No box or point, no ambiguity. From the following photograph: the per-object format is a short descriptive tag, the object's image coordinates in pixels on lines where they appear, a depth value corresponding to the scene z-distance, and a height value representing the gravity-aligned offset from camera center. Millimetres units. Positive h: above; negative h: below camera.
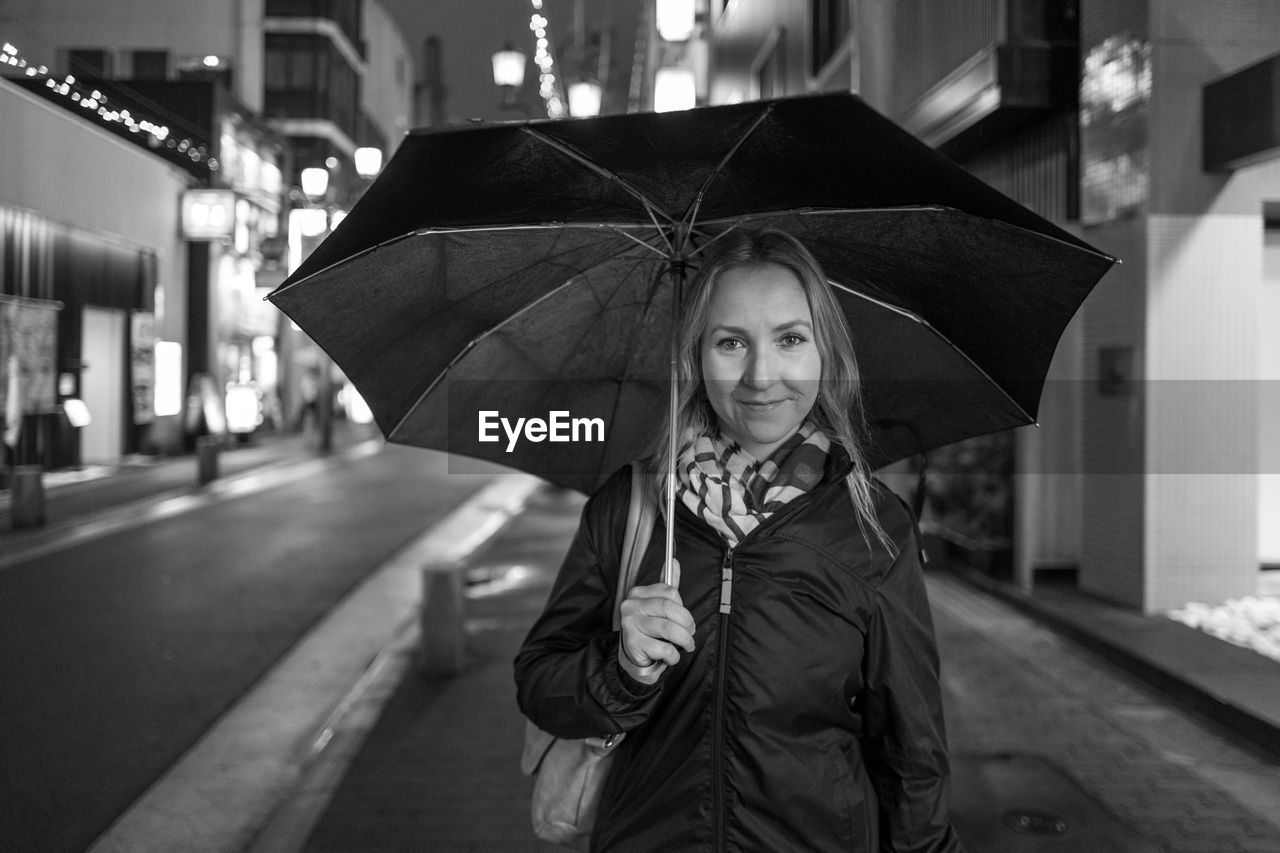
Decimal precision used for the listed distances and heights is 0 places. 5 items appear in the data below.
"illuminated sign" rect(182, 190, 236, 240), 26734 +4936
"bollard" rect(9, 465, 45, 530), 12750 -965
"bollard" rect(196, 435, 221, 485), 19625 -762
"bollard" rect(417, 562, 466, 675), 7102 -1318
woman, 2094 -430
